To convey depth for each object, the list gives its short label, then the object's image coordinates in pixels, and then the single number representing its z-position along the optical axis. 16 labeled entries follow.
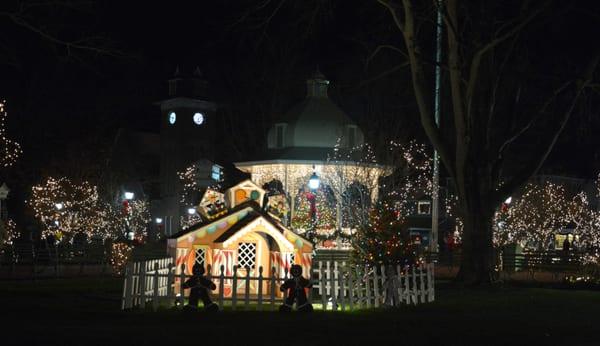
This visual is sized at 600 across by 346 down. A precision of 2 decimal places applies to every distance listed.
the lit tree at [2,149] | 34.67
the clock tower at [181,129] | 84.56
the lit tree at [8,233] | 41.91
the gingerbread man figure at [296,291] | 19.64
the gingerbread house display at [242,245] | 23.16
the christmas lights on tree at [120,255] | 33.41
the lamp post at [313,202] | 35.03
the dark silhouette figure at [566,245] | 50.61
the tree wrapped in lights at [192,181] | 61.97
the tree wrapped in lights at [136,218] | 59.72
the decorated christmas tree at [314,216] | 35.19
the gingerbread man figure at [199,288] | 19.53
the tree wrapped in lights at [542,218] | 53.53
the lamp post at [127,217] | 57.95
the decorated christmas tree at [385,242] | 23.55
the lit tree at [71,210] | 58.09
